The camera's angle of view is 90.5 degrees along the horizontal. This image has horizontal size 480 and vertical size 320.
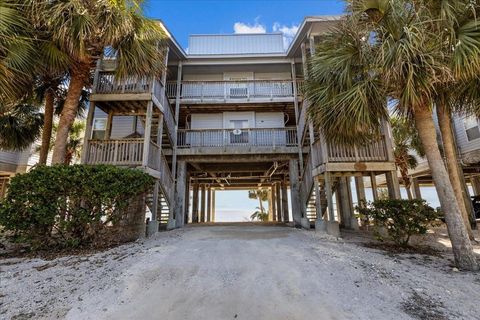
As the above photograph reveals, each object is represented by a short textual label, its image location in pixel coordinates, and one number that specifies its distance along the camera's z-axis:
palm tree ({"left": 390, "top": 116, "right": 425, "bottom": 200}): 13.73
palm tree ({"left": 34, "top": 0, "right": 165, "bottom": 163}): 6.95
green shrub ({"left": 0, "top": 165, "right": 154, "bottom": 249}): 5.90
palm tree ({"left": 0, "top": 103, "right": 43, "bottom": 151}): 10.59
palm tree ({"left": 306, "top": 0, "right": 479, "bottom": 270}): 4.98
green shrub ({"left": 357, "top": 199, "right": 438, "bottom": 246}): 6.56
